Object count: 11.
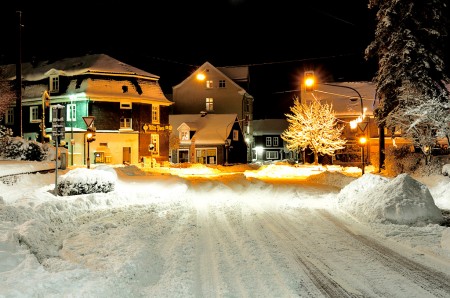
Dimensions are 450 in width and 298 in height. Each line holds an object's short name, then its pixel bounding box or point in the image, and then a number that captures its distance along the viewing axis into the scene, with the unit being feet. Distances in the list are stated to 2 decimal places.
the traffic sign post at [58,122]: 53.11
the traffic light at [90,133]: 78.59
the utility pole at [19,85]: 98.32
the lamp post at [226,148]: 184.20
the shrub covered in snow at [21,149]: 79.41
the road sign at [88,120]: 77.10
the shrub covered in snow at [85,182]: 57.62
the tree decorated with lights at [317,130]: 178.29
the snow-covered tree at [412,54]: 93.20
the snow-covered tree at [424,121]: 83.35
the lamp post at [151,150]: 162.40
